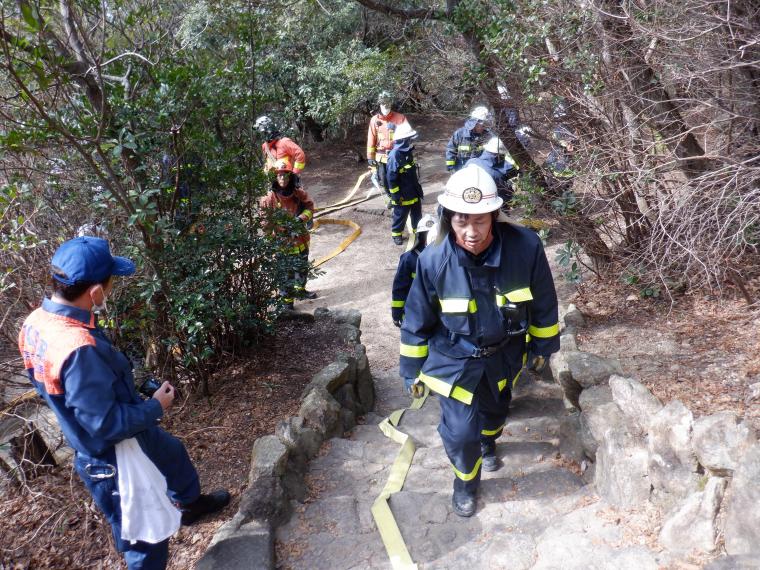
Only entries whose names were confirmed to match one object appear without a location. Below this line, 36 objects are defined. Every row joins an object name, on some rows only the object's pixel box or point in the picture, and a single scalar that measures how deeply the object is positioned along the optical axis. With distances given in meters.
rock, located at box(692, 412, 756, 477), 2.38
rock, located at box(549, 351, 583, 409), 4.00
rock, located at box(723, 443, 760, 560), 2.17
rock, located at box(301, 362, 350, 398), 4.36
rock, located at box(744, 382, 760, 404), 3.19
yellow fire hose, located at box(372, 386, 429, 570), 3.02
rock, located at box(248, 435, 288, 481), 3.32
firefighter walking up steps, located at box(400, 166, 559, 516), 2.96
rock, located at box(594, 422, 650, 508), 2.90
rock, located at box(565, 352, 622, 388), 3.75
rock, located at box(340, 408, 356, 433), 4.39
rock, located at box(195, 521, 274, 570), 2.78
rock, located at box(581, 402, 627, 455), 3.25
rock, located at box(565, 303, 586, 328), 5.19
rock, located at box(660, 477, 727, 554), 2.41
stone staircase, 2.81
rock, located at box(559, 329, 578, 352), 4.60
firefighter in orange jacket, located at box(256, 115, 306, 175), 6.87
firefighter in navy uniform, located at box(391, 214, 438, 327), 4.02
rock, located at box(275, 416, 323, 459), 3.66
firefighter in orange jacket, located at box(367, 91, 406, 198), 9.56
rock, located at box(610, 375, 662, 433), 3.04
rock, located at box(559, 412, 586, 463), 3.57
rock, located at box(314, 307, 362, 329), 5.68
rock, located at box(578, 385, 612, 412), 3.52
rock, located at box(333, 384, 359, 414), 4.58
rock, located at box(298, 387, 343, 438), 3.98
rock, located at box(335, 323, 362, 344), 5.32
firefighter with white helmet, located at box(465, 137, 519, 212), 6.66
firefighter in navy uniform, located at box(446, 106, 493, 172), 6.85
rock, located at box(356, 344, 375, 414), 4.90
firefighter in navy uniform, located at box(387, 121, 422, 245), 8.31
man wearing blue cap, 2.39
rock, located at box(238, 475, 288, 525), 3.09
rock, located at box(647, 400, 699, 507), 2.66
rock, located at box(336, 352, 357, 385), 4.72
